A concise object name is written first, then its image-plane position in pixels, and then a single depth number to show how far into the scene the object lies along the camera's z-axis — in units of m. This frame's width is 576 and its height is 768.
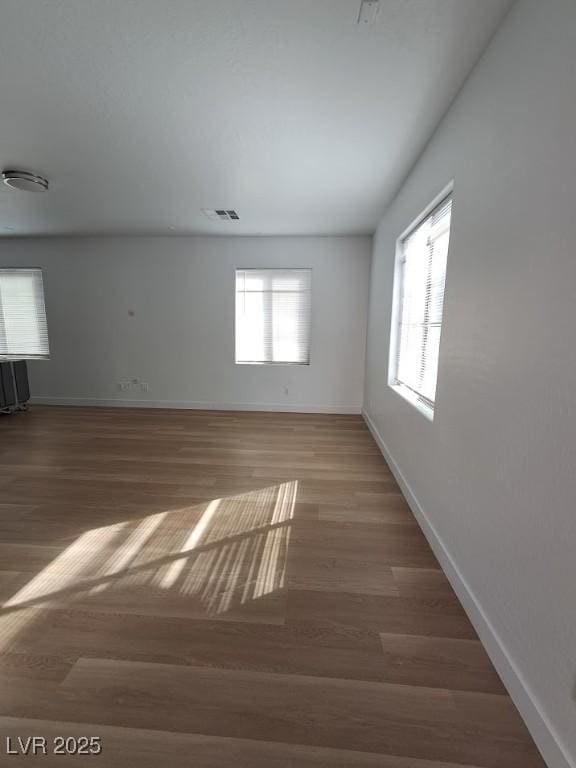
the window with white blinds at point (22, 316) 5.35
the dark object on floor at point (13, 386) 4.70
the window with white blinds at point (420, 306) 2.34
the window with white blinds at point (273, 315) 5.00
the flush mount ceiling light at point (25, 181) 2.81
